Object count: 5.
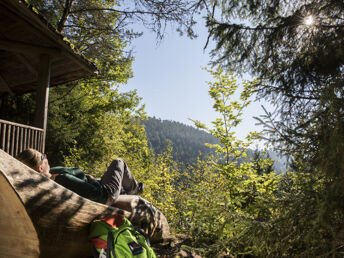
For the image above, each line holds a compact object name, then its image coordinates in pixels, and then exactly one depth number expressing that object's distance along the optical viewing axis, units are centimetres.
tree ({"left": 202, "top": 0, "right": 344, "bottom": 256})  154
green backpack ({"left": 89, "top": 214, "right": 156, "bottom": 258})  192
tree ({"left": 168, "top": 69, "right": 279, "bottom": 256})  280
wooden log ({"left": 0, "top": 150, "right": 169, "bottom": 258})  182
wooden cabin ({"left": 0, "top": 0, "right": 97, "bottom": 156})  364
